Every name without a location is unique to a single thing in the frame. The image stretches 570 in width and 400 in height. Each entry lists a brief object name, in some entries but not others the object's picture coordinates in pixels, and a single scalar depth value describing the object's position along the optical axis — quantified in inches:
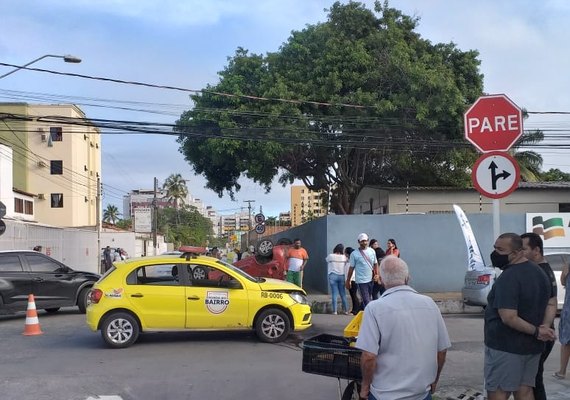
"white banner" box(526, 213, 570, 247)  692.7
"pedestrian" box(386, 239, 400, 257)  544.0
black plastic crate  165.9
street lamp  608.7
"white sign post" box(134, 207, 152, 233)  2027.6
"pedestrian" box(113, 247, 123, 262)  1282.8
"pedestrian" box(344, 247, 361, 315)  519.5
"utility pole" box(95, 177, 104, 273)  1397.6
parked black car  539.2
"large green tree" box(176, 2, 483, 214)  873.5
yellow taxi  387.2
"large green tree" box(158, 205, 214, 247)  3875.5
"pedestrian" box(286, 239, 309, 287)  608.2
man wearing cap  490.9
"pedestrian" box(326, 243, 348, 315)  545.3
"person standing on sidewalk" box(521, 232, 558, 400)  190.6
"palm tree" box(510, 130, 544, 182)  1048.8
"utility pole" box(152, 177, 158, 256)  1976.6
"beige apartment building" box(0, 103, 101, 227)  2256.4
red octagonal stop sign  234.5
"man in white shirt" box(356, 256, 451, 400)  142.3
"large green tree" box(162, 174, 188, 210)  3846.0
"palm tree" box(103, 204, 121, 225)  3989.4
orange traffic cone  458.0
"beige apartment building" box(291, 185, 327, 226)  3276.6
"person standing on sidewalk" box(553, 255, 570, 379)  276.5
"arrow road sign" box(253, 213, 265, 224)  1299.2
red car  660.1
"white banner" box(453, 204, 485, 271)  536.6
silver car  512.7
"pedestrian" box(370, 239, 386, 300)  522.6
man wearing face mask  176.9
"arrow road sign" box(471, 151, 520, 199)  231.0
